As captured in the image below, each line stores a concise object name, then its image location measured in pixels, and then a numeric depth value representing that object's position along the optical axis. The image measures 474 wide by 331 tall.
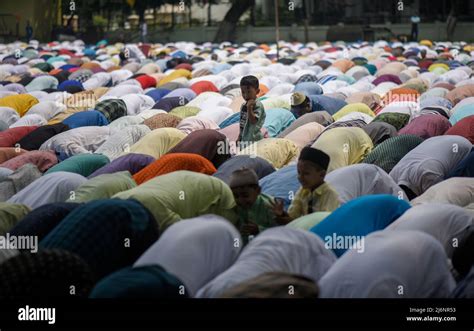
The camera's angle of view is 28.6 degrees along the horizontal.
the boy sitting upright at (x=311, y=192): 5.06
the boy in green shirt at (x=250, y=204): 5.06
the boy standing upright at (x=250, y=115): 6.87
